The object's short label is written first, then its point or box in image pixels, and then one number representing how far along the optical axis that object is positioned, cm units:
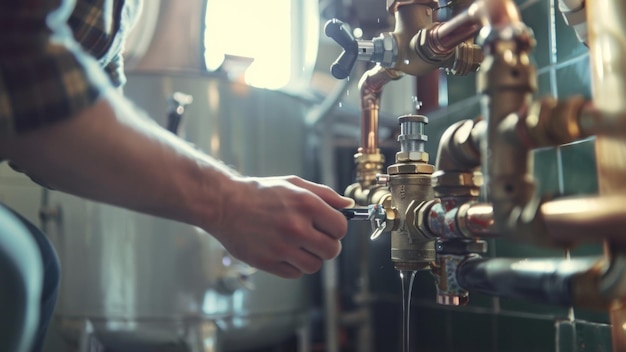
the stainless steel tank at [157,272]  86
